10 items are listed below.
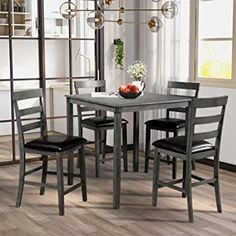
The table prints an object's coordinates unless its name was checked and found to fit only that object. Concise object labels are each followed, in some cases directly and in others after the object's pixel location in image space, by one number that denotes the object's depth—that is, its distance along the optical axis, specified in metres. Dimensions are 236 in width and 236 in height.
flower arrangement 4.80
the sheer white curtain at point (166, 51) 5.62
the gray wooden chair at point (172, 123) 4.95
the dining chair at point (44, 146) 3.91
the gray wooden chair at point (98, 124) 5.09
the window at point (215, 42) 5.23
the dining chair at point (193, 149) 3.62
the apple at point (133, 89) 4.48
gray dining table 4.07
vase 4.63
